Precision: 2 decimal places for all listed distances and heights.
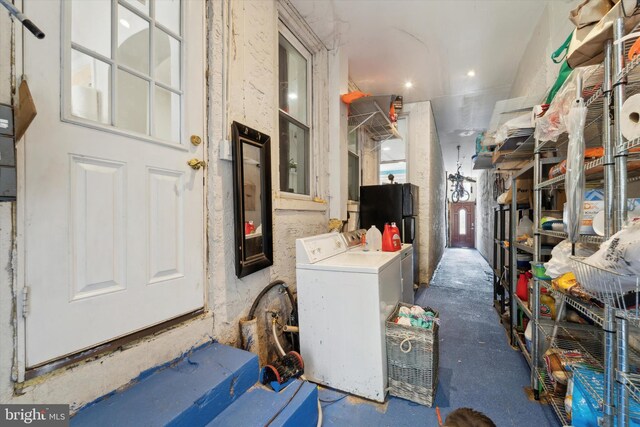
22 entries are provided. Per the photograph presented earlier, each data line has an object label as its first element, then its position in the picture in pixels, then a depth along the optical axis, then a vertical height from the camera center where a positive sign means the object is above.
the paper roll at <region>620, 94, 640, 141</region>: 0.89 +0.32
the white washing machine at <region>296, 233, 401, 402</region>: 1.67 -0.69
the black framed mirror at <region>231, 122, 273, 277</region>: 1.67 +0.10
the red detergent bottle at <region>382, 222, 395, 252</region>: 2.36 -0.25
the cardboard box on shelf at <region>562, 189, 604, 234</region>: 1.18 +0.00
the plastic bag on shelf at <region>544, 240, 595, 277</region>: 1.31 -0.23
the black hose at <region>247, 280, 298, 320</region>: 1.78 -0.62
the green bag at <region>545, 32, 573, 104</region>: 1.51 +0.80
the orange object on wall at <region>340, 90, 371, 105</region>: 3.03 +1.34
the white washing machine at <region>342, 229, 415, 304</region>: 2.39 -0.45
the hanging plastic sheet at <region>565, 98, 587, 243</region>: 1.14 +0.18
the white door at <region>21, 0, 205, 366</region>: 0.94 +0.18
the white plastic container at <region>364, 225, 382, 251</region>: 2.53 -0.27
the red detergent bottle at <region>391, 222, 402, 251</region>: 2.37 -0.25
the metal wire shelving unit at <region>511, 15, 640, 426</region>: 0.92 -0.23
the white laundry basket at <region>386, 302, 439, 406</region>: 1.66 -0.95
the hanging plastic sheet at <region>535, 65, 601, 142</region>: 1.23 +0.55
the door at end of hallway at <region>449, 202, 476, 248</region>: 11.10 -0.53
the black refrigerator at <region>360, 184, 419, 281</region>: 3.50 +0.07
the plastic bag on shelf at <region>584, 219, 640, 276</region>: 0.78 -0.13
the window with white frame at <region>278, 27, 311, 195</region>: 2.48 +1.00
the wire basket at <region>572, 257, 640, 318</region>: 0.86 -0.26
